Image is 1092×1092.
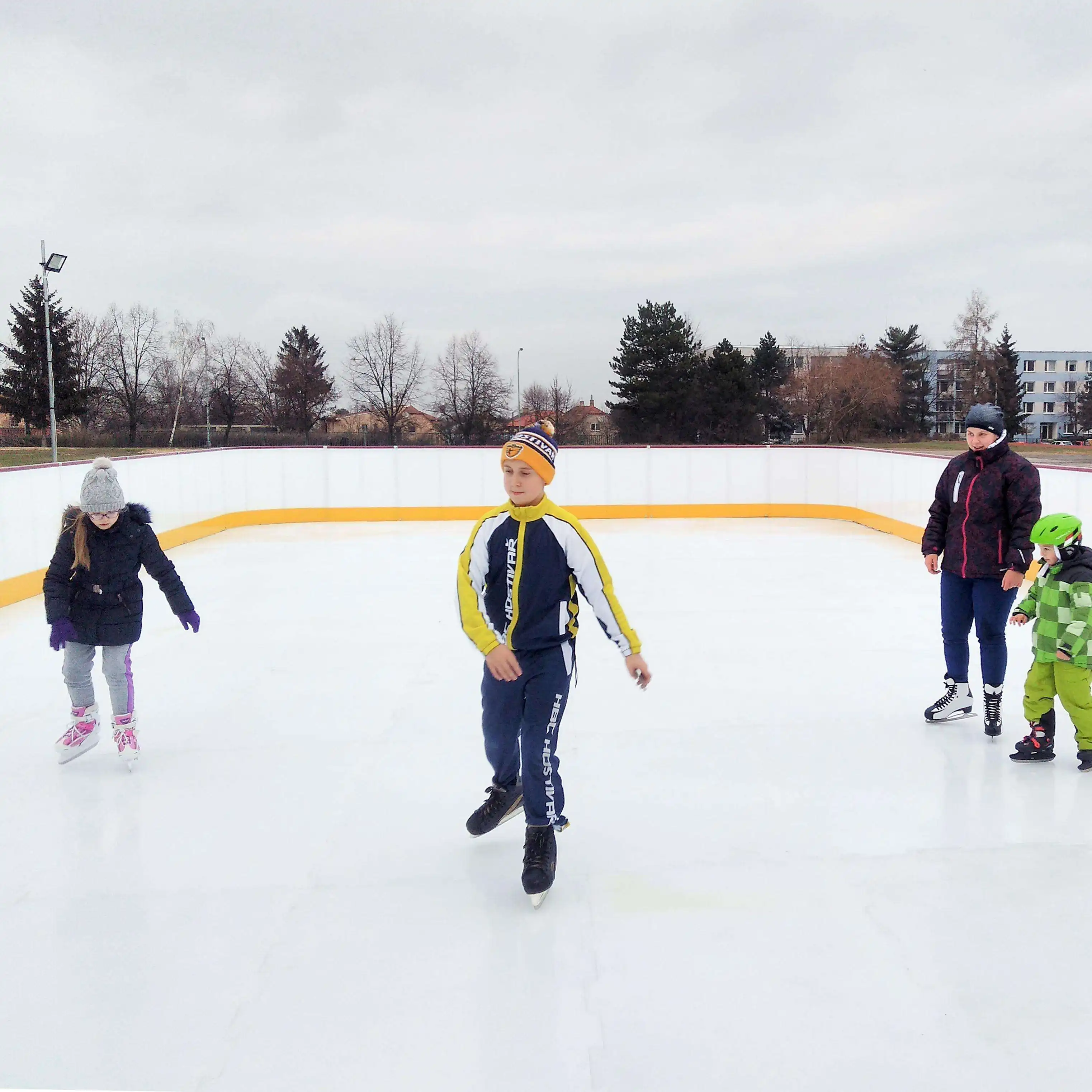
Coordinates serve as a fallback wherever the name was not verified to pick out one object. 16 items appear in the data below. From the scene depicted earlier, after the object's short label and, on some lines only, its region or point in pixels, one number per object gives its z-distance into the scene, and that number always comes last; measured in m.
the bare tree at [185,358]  52.50
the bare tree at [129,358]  51.72
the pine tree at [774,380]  48.88
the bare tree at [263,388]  54.09
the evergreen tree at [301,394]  52.84
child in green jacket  3.59
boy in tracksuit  2.81
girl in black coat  3.78
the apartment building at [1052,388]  86.62
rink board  13.75
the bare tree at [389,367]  49.16
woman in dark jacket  4.10
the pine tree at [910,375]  53.19
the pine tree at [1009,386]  53.34
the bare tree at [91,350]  48.84
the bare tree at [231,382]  52.94
